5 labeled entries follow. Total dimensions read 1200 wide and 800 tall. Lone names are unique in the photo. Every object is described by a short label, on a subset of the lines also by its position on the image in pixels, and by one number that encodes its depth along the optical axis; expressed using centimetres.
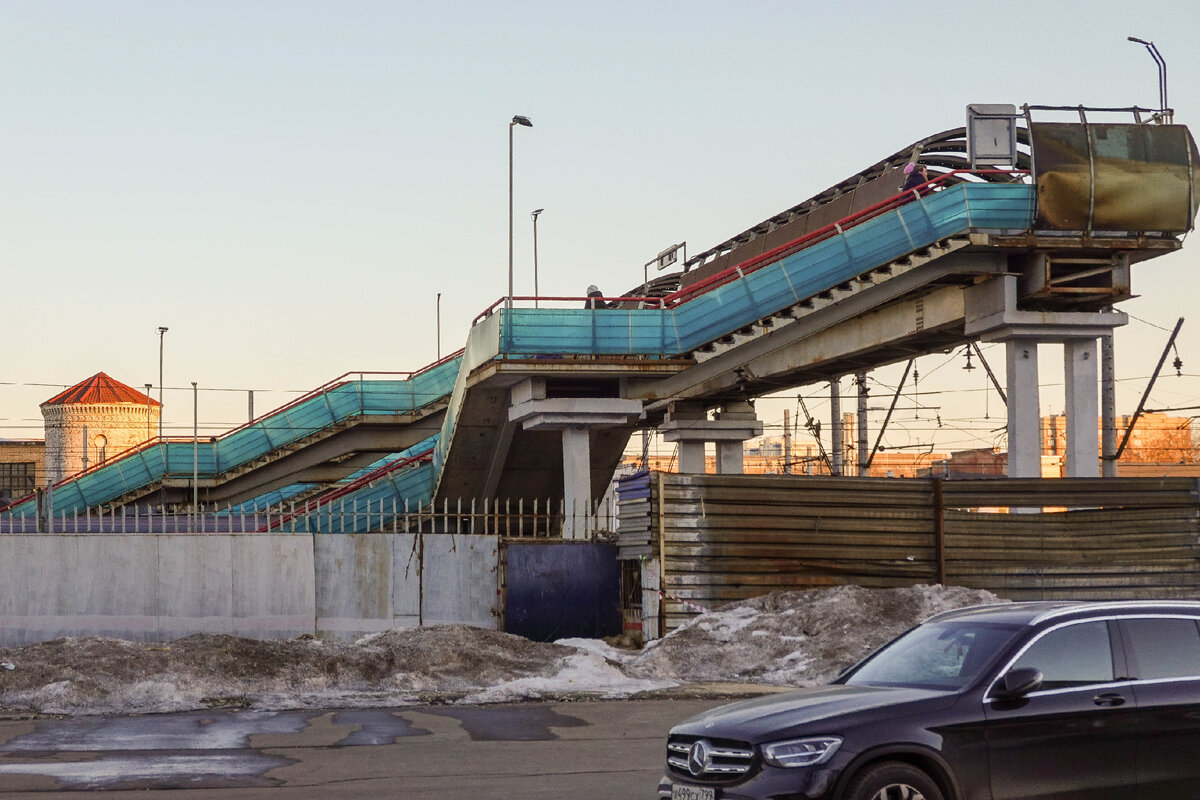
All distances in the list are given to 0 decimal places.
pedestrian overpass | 2831
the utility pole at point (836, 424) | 4829
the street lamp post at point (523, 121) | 3550
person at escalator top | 3200
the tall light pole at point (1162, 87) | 2944
